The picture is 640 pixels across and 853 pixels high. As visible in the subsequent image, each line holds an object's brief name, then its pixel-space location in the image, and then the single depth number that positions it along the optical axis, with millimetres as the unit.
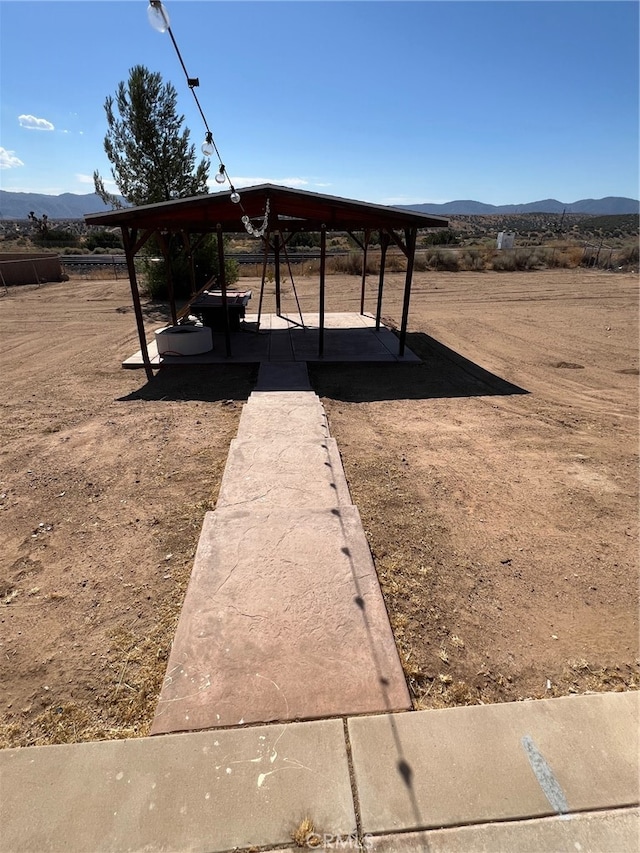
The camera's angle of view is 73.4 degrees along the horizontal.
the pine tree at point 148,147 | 15406
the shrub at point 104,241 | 41188
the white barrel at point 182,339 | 9023
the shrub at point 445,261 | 26438
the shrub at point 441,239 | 46019
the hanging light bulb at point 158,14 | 2246
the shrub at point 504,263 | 26297
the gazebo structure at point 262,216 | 7207
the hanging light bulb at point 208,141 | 3851
